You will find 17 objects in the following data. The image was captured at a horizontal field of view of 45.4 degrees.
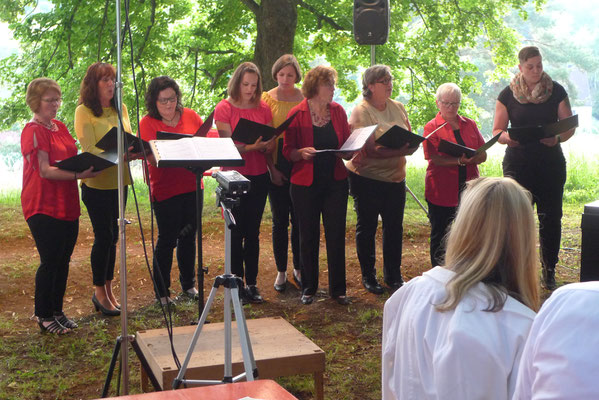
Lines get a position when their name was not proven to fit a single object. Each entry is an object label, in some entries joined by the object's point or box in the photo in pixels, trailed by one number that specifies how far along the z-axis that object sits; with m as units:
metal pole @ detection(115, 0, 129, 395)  3.30
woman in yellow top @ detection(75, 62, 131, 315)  4.62
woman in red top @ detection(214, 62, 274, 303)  4.99
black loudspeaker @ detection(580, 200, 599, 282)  3.19
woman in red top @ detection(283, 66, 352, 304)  4.93
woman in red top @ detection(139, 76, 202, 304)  4.87
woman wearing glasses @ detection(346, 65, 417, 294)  5.12
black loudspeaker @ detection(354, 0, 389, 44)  6.43
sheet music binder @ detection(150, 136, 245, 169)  3.07
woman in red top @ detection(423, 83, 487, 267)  5.24
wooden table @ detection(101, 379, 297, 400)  1.86
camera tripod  2.74
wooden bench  3.24
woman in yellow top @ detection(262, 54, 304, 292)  5.18
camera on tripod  2.73
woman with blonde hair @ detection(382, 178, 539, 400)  1.76
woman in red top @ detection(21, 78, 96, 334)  4.35
